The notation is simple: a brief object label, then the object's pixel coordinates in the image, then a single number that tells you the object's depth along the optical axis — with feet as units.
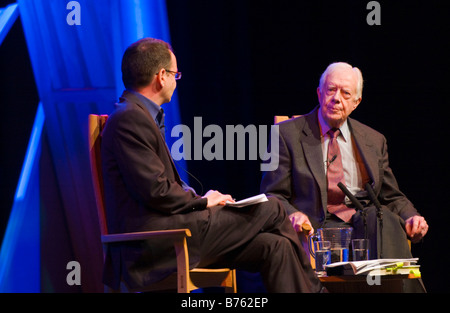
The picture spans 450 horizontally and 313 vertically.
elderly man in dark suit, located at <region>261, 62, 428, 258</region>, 22.65
